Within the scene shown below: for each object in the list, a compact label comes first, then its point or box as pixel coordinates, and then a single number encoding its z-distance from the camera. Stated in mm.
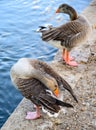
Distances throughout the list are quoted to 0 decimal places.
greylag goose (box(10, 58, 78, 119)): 4020
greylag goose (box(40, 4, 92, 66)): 5633
